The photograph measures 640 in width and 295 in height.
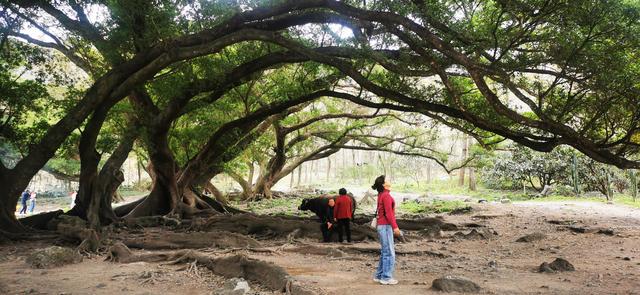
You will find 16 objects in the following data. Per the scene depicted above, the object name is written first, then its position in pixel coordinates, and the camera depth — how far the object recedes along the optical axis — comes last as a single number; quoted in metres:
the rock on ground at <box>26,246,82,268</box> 7.01
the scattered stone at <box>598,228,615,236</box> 10.59
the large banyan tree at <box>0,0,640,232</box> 7.82
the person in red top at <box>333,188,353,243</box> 9.54
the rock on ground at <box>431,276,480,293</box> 5.32
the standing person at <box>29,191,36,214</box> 21.45
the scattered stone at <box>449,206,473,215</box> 16.64
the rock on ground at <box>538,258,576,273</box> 6.70
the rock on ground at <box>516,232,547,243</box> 10.02
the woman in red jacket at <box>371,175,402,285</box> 5.91
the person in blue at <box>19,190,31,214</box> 19.89
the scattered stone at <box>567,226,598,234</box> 11.16
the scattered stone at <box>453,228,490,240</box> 10.79
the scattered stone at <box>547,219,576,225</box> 12.84
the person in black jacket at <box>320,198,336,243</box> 10.06
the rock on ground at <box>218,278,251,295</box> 5.03
